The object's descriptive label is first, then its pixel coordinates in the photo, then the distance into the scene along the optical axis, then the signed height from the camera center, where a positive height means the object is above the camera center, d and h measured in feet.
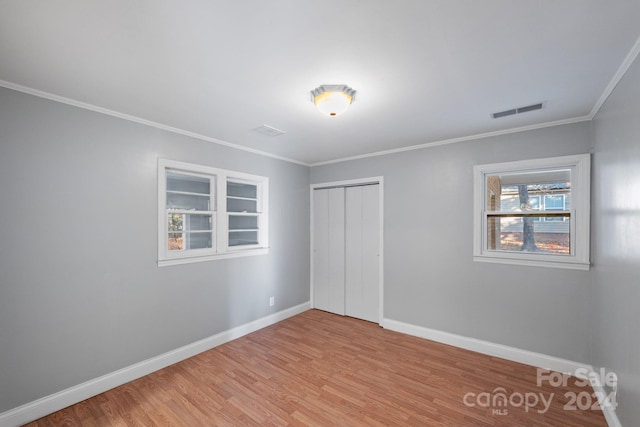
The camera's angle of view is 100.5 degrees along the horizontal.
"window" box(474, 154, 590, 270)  8.87 +0.02
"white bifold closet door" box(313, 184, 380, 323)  13.78 -2.13
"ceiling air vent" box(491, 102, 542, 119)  7.99 +3.17
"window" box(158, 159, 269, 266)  9.78 -0.09
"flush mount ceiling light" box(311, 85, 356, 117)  6.78 +2.98
